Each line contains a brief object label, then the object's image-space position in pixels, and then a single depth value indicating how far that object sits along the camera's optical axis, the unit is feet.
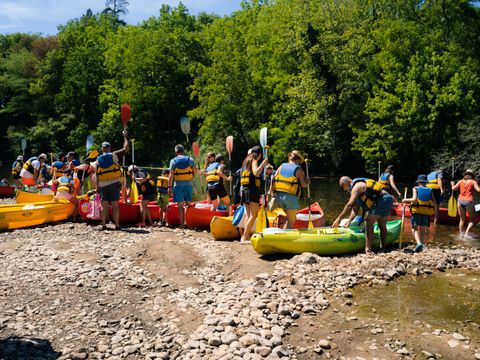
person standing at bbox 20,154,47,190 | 49.81
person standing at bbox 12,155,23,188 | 57.62
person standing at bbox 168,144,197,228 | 33.50
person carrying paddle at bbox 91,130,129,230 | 31.96
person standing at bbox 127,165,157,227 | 35.37
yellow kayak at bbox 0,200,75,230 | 35.29
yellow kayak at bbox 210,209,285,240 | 31.40
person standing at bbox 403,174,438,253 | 28.71
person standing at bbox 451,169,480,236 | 35.22
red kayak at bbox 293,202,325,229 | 33.71
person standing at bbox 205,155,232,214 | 35.35
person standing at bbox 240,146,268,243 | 27.78
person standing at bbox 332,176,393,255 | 26.21
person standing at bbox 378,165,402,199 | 37.40
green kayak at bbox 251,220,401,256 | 26.11
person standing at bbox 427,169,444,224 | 38.47
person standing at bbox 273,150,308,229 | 27.12
